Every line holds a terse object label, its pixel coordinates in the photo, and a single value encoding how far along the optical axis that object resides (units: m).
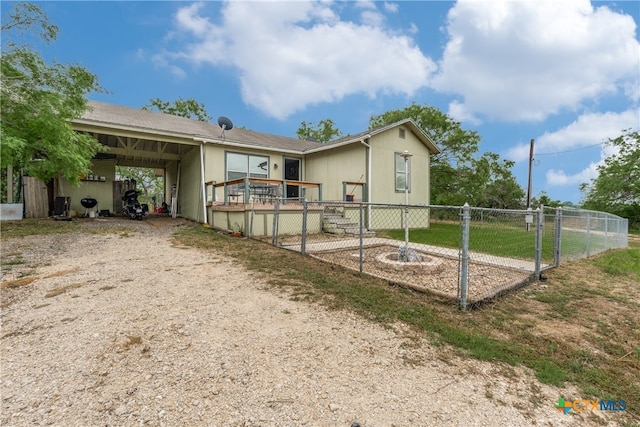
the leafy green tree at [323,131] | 26.33
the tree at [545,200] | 26.39
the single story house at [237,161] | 9.69
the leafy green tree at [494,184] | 18.36
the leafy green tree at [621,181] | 20.66
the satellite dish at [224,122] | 10.84
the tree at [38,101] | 6.11
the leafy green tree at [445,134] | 18.05
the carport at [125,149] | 8.91
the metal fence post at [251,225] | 7.58
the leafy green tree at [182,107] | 23.81
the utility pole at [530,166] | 15.95
